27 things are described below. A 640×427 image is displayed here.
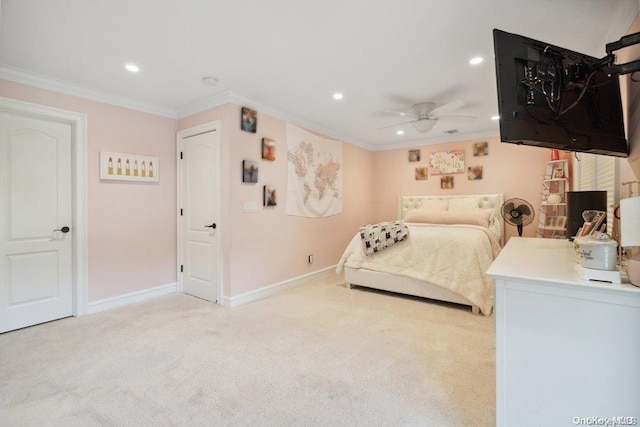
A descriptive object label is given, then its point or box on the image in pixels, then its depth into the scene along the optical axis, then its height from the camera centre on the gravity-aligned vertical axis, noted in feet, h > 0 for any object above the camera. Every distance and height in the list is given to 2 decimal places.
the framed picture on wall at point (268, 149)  11.87 +2.42
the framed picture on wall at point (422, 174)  18.30 +2.20
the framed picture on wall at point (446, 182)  17.56 +1.62
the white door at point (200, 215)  11.27 -0.27
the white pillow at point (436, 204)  16.74 +0.30
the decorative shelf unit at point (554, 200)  14.02 +0.46
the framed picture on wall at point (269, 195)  11.93 +0.55
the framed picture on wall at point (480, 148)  16.47 +3.41
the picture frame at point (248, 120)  10.98 +3.35
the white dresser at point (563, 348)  3.58 -1.80
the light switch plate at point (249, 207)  11.20 +0.06
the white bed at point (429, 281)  10.03 -2.57
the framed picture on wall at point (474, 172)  16.70 +2.11
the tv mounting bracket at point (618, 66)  4.36 +2.43
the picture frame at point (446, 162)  17.19 +2.80
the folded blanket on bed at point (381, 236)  11.93 -1.10
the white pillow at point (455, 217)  13.88 -0.36
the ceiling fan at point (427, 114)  10.95 +3.70
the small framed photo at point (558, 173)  14.20 +1.78
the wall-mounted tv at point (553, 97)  4.55 +1.88
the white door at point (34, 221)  8.65 -0.40
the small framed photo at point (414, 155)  18.52 +3.37
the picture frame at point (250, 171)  11.09 +1.43
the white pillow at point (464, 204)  16.31 +0.30
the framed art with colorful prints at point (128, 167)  10.37 +1.52
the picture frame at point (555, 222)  13.90 -0.58
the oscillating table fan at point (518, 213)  13.99 -0.16
